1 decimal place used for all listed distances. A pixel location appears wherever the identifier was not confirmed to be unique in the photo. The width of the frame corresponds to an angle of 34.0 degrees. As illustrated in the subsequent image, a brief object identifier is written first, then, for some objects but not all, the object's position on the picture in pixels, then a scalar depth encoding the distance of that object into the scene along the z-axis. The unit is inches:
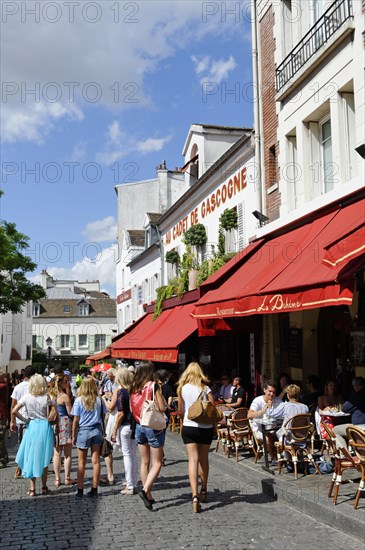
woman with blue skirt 326.6
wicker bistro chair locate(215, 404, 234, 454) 425.4
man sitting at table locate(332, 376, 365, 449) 312.0
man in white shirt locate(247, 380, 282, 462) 370.8
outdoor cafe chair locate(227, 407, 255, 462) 403.9
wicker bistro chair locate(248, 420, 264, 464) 381.7
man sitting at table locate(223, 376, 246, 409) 476.1
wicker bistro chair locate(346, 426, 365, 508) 252.4
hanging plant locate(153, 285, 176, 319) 793.9
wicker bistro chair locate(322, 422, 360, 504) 262.6
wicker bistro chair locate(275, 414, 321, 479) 330.6
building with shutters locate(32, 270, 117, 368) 2508.6
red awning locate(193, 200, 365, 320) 294.1
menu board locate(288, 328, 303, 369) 519.2
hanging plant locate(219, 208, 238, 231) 642.2
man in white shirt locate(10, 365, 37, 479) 388.2
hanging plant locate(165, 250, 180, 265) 908.6
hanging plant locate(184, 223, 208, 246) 744.3
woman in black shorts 285.6
